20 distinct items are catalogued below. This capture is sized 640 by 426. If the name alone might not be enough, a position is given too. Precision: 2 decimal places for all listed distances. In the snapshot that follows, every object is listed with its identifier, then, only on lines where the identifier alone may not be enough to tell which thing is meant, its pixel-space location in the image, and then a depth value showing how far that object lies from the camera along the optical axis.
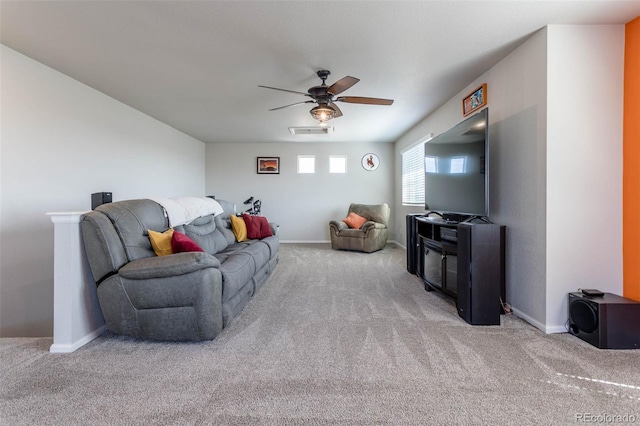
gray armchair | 5.49
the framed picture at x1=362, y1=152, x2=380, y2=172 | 6.78
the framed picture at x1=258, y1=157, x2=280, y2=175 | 6.84
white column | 1.92
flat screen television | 2.53
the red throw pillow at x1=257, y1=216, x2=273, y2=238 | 4.22
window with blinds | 5.07
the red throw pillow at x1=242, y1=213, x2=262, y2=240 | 4.15
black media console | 2.32
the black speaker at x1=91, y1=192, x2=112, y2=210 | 3.37
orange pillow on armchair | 5.95
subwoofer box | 1.91
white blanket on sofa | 2.80
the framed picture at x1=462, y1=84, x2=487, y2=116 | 3.03
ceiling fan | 2.96
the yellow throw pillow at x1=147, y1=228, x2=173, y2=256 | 2.35
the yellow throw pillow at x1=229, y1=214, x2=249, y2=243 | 4.01
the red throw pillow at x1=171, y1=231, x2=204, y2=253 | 2.34
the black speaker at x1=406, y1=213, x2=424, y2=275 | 3.78
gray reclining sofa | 1.93
